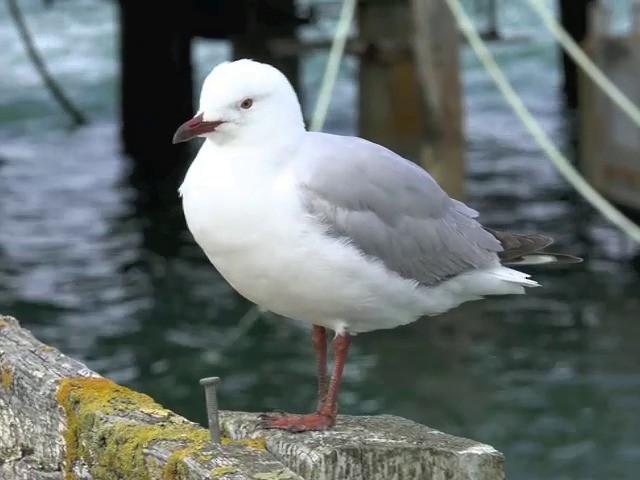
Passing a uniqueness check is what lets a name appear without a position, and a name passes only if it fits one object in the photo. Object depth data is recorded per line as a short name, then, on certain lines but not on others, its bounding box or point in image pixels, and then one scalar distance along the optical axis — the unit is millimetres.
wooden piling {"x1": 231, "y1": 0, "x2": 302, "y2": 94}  22531
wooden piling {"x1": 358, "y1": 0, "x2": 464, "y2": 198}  18141
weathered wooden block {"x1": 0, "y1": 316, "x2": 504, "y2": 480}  4777
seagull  5836
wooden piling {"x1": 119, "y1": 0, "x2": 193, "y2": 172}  27687
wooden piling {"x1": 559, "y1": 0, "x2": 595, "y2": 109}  31562
